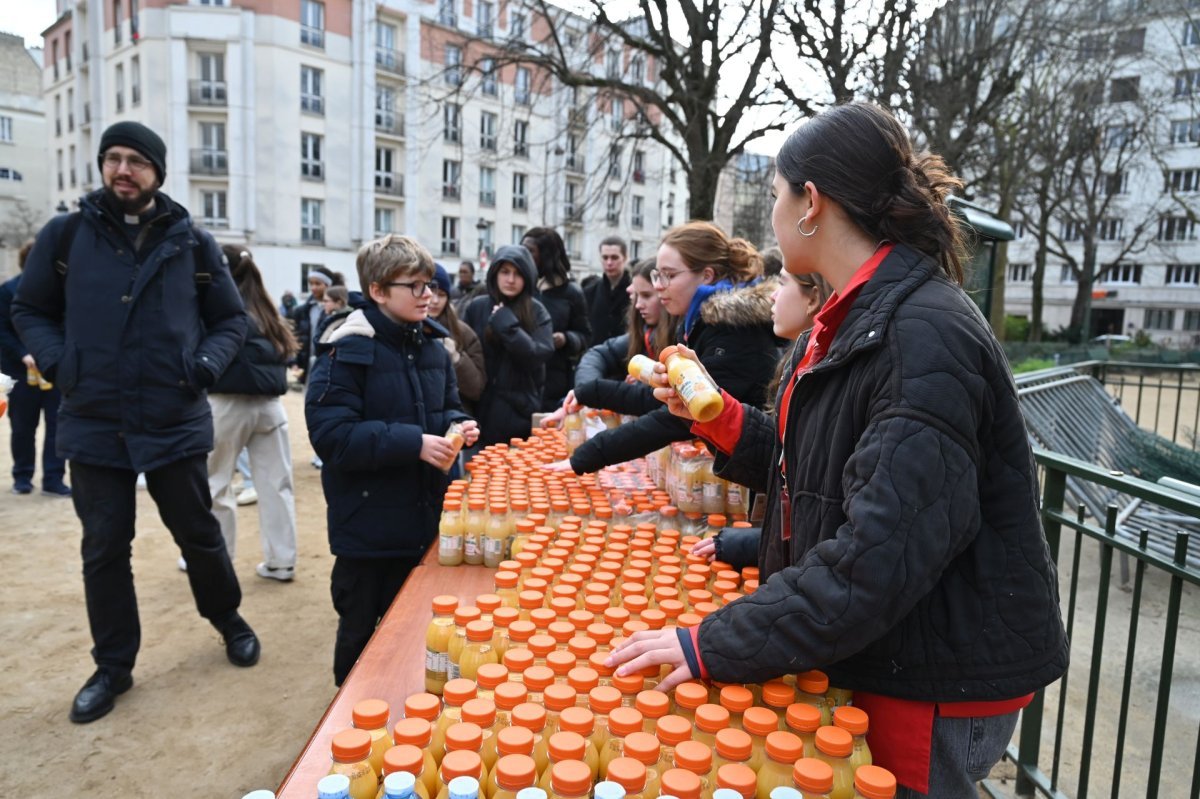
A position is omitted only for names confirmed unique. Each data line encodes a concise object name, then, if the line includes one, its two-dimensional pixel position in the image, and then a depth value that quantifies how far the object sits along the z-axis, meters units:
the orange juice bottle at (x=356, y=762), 1.23
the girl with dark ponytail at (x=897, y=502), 1.24
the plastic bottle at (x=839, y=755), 1.27
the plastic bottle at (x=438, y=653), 1.73
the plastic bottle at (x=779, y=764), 1.25
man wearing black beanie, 3.33
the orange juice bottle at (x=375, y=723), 1.31
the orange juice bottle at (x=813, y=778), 1.19
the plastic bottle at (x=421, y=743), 1.23
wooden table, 1.45
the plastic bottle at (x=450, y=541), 2.59
